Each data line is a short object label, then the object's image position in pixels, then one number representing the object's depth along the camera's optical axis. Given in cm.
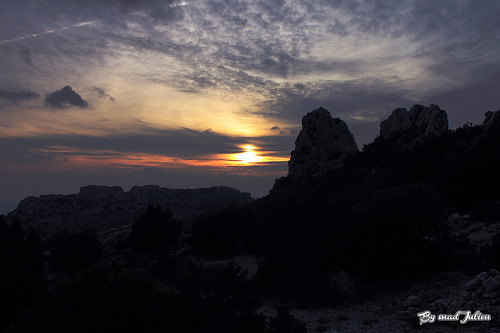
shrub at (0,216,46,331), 1585
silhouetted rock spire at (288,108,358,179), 6594
